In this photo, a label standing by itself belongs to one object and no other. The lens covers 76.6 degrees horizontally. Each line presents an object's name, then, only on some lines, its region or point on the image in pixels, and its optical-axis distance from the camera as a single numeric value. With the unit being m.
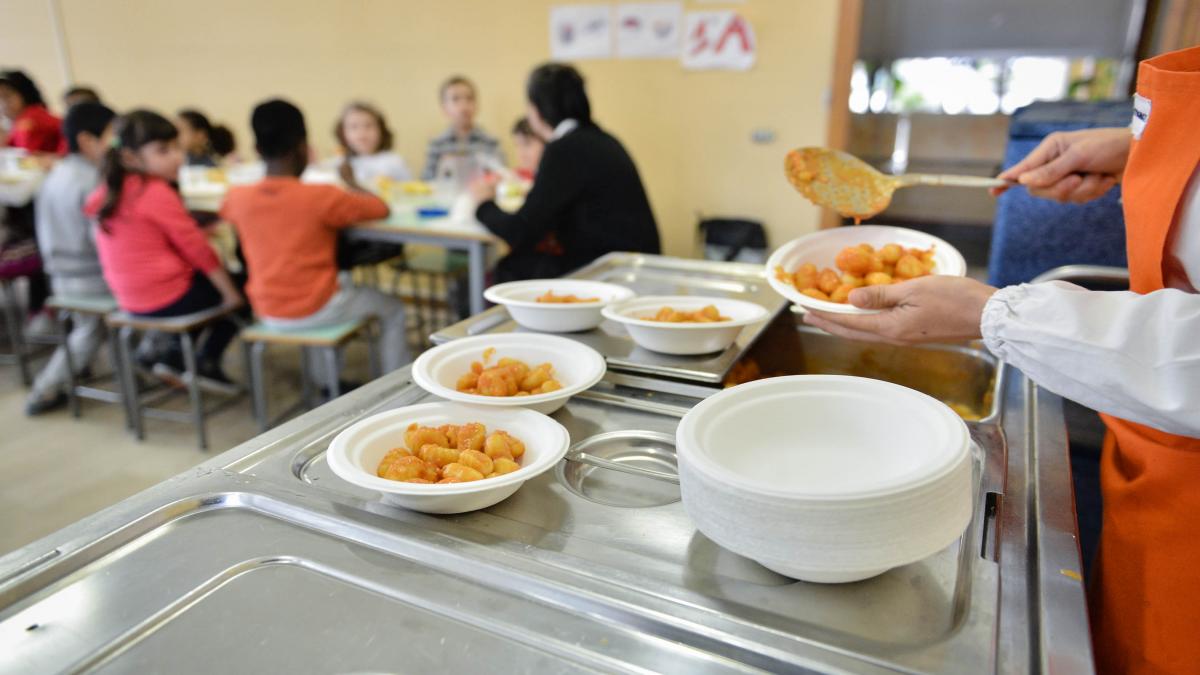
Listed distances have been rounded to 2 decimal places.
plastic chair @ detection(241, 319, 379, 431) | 2.79
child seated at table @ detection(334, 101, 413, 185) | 4.18
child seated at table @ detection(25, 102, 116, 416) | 3.27
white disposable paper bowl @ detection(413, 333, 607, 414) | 1.04
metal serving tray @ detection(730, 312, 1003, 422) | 1.46
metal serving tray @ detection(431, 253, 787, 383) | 1.24
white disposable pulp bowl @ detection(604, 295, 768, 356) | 1.25
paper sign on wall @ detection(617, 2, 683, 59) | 4.18
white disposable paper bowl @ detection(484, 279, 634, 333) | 1.39
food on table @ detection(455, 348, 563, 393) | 1.09
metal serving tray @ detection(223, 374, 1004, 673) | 0.67
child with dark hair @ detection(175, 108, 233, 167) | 4.56
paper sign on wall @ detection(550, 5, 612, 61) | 4.34
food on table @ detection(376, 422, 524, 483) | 0.87
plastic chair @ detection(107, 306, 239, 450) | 2.92
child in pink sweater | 2.89
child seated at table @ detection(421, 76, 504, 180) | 4.36
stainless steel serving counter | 0.67
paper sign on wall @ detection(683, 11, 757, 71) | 4.05
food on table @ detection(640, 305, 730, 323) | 1.32
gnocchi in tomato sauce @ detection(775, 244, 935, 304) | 1.24
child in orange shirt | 2.76
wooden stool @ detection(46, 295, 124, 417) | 3.19
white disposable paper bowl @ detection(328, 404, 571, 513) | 0.82
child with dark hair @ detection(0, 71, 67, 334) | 3.89
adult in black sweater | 2.75
